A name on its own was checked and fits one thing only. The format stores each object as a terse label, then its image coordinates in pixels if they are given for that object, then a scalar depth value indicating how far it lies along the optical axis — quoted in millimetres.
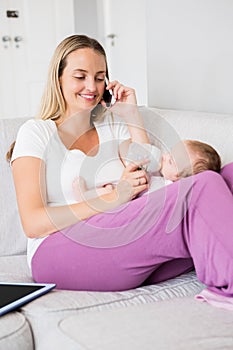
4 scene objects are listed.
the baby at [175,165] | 2030
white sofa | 1584
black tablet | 1780
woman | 1787
